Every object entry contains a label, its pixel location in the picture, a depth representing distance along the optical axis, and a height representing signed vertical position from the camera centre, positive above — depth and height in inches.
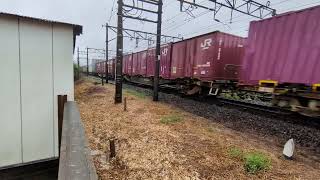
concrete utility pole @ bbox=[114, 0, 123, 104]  454.3 +20.2
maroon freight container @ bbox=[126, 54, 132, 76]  1092.5 +13.5
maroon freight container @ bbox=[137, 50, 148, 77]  863.1 +23.0
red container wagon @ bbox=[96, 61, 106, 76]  1684.1 +8.9
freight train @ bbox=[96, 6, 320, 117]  273.9 +15.2
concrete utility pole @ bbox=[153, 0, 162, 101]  517.3 +26.7
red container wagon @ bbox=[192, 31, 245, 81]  460.8 +29.9
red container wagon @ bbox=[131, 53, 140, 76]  963.3 +17.1
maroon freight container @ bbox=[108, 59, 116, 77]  1385.3 +8.9
